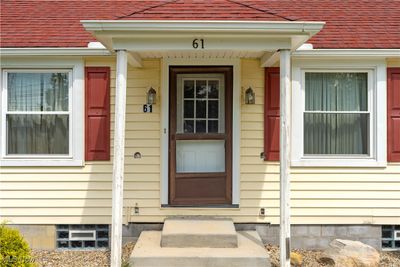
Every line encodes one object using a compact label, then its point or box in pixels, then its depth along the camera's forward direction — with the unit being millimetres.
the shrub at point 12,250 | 4027
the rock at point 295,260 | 5316
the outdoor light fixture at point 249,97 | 5961
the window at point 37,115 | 6020
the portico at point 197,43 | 4594
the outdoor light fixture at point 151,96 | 5969
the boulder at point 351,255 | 5113
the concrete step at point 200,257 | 4832
